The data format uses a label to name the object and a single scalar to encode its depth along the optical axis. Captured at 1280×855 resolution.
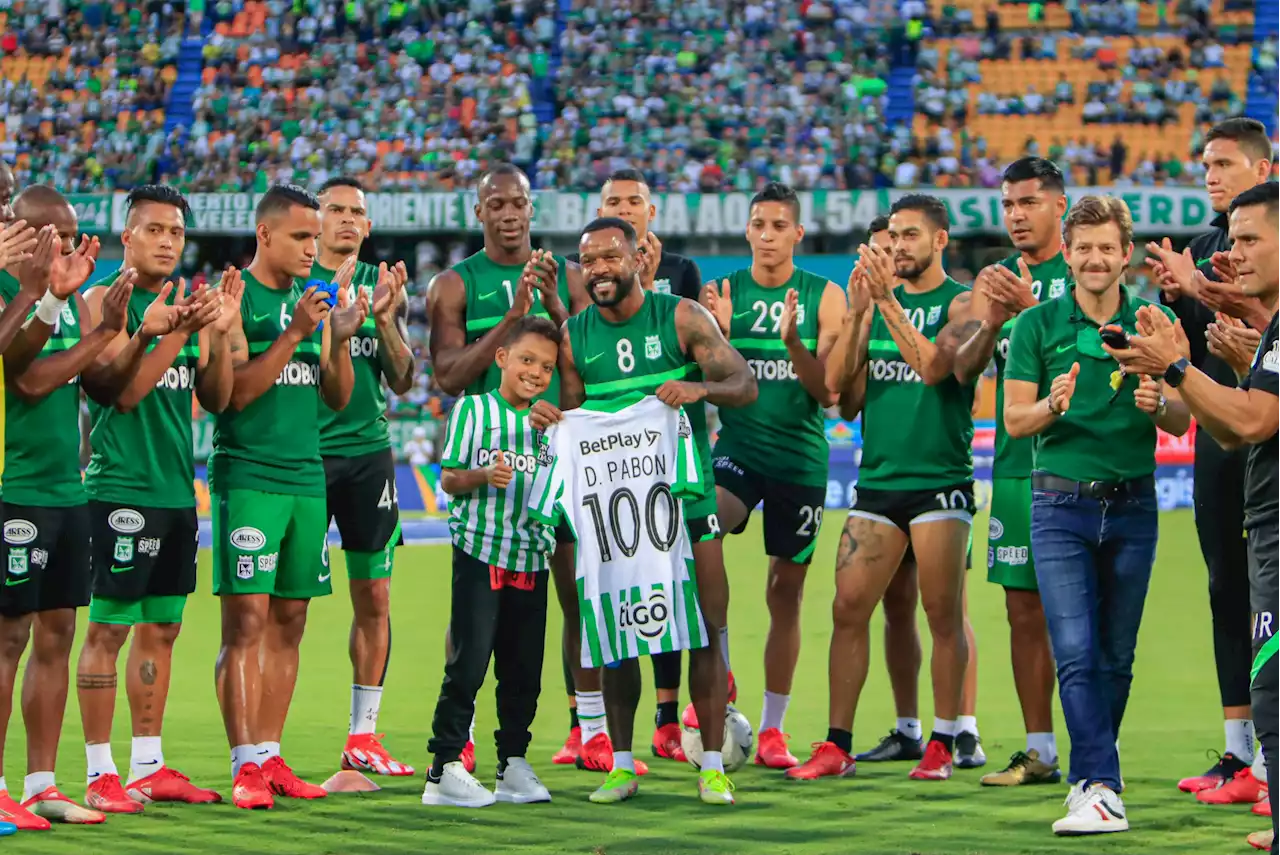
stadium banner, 29.28
